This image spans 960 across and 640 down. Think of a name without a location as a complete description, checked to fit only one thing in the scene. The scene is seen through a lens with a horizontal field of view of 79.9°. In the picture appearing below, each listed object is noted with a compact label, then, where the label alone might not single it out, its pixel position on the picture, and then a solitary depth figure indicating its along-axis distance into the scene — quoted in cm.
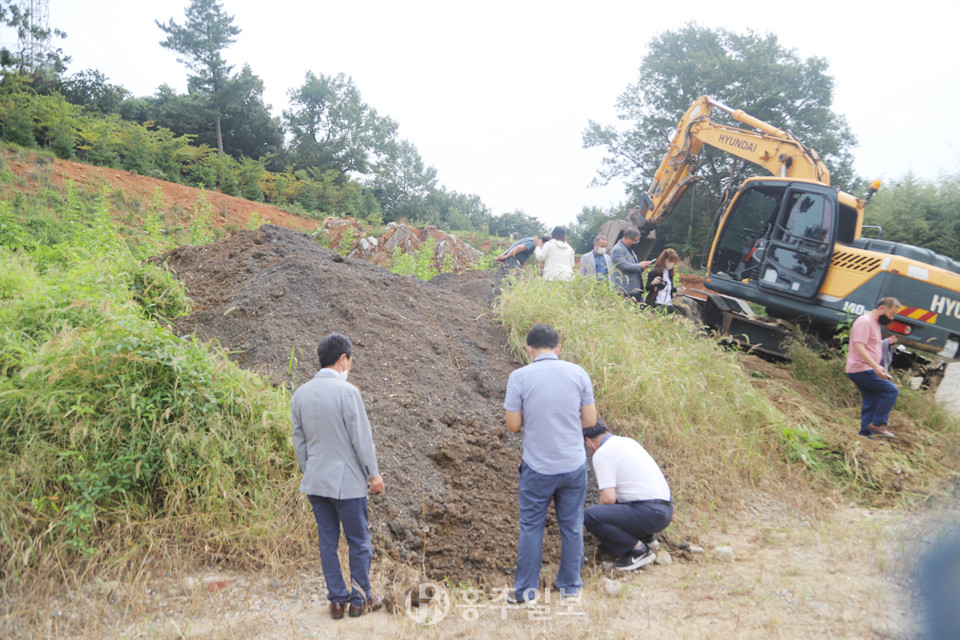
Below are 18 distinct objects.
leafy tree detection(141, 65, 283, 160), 2605
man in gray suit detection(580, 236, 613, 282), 782
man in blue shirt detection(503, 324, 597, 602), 321
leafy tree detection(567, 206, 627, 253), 2612
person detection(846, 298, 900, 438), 561
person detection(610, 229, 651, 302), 761
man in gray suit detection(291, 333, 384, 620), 291
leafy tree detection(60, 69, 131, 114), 2433
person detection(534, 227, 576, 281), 777
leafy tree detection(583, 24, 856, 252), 2298
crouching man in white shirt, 372
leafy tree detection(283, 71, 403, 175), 3027
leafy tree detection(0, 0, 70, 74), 2317
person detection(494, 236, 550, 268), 900
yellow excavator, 673
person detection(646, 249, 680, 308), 746
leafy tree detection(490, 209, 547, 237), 3329
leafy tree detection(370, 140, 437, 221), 3000
